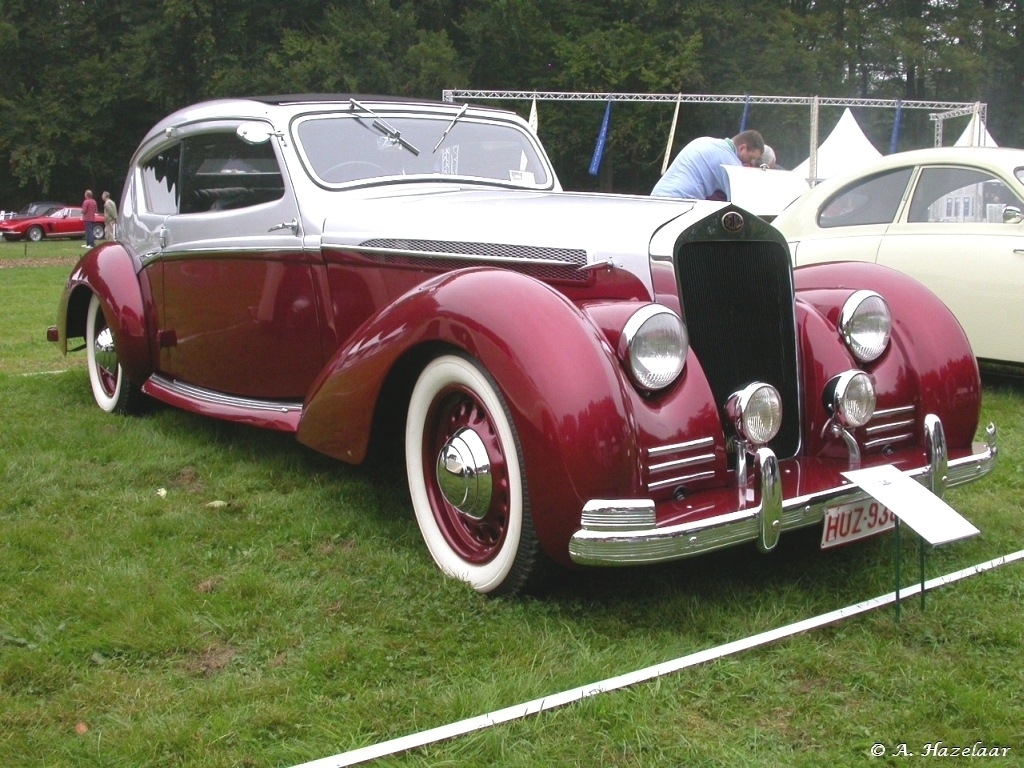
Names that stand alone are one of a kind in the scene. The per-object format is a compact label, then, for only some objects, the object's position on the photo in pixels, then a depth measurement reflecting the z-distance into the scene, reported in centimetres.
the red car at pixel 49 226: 3073
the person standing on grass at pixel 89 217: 2455
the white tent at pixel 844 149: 1803
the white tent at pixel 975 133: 1568
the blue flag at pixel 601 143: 1969
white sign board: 274
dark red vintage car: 282
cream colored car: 610
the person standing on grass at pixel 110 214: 2297
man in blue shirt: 744
